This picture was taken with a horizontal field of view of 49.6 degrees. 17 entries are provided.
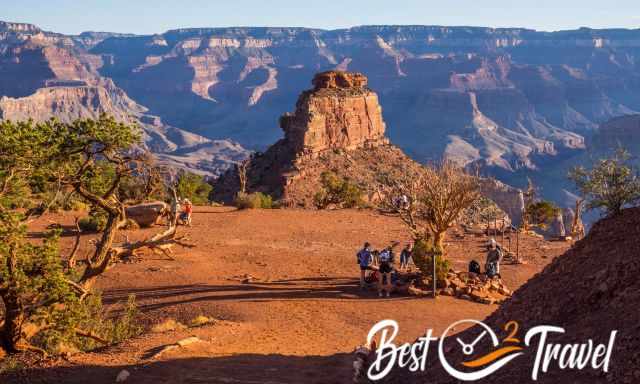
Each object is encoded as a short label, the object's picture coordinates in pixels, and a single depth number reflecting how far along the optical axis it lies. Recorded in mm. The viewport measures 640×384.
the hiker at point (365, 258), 22297
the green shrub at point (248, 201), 39719
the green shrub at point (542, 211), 41250
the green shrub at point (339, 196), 45875
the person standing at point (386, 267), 21984
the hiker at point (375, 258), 26059
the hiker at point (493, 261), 23344
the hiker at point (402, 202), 38062
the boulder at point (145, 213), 32219
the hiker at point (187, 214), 33094
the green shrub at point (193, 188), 44906
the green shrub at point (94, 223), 30906
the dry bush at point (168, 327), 16938
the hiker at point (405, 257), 25312
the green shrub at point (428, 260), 22797
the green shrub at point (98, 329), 15156
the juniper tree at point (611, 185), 16078
